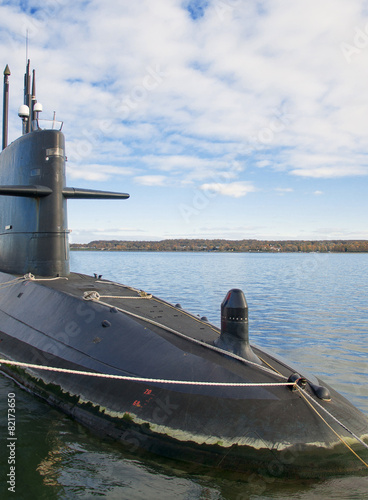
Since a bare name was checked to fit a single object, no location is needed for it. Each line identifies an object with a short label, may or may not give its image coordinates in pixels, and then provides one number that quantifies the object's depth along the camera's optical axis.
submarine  5.23
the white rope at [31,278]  10.57
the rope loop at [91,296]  8.58
